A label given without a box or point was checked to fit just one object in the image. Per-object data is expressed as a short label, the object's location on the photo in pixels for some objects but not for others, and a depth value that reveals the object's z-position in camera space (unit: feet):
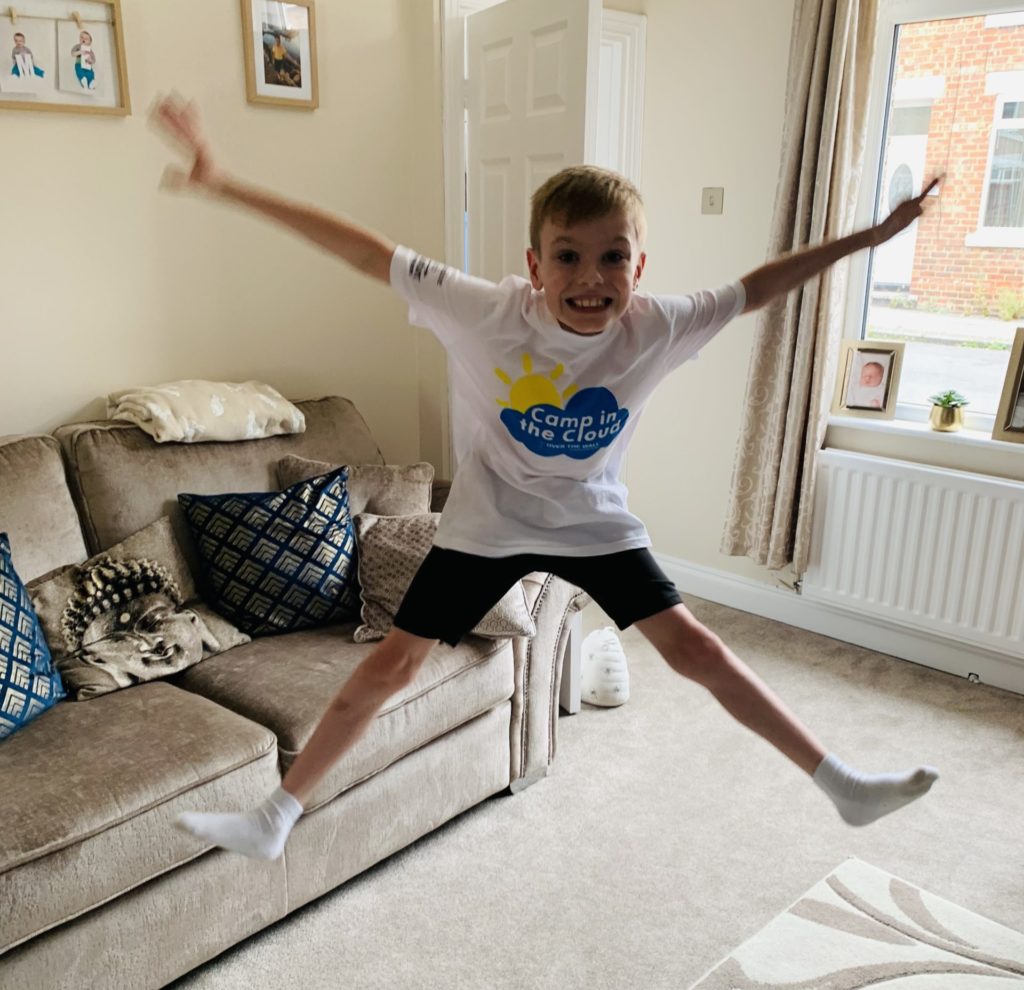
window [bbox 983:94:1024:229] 10.57
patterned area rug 6.54
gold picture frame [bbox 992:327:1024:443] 10.46
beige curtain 10.66
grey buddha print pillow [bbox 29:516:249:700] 7.25
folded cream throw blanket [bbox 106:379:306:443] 8.68
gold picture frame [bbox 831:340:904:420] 11.66
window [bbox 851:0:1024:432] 10.66
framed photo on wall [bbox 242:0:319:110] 9.73
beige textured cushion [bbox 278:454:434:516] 9.25
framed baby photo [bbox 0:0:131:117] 8.14
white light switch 12.54
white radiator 10.52
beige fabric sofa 5.66
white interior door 8.77
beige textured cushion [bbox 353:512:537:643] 8.04
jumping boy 5.46
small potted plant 11.09
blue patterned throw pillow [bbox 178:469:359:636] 8.27
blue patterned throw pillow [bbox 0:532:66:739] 6.45
